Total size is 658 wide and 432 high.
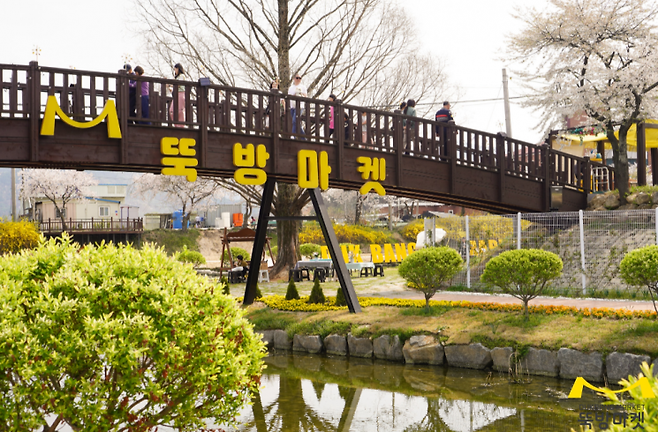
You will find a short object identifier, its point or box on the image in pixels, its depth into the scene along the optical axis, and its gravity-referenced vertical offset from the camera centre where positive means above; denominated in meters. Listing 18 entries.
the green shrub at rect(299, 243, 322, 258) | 28.44 -0.39
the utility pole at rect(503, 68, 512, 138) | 26.77 +5.89
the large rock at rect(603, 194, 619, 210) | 18.25 +1.09
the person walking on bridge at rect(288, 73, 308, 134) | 13.16 +3.47
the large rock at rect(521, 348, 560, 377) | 9.51 -1.99
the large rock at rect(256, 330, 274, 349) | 12.73 -2.03
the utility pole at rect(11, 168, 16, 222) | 33.62 +2.66
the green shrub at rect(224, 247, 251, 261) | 26.80 -0.51
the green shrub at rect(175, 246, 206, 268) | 25.58 -0.68
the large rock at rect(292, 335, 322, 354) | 11.95 -2.06
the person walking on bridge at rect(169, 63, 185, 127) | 11.84 +2.68
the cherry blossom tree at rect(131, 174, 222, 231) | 33.72 +3.65
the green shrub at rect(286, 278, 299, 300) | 14.59 -1.27
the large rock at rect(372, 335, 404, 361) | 11.09 -2.01
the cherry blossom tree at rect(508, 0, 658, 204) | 19.44 +5.87
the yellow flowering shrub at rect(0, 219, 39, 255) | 28.73 +0.38
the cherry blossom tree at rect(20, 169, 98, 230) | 46.00 +4.53
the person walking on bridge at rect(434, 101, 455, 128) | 15.77 +3.28
